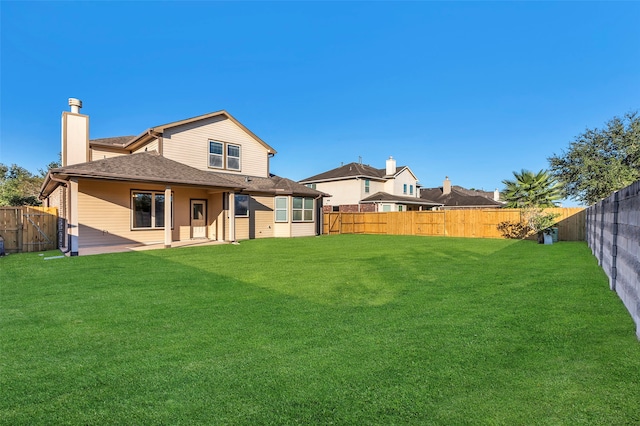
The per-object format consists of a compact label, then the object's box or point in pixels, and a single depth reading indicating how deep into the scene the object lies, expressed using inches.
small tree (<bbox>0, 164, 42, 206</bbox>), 1038.4
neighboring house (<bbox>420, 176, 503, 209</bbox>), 1414.2
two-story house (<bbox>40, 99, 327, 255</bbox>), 509.7
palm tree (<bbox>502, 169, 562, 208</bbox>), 756.0
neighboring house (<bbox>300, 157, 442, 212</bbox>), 1182.3
